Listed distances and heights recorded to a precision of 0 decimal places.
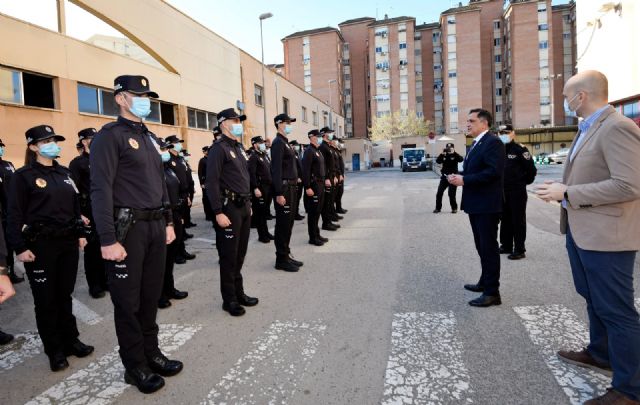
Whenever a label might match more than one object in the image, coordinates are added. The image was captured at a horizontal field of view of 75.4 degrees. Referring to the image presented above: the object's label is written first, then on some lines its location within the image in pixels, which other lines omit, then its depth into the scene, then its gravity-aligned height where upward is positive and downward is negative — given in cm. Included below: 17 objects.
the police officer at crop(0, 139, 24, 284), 626 +2
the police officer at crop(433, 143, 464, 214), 1182 +2
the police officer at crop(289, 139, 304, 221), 798 -11
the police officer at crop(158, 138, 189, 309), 516 -72
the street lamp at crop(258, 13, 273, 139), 2462 +958
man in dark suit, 457 -31
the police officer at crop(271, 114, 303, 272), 654 -27
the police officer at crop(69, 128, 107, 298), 561 -64
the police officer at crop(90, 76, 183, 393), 300 -33
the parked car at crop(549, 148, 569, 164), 4256 +71
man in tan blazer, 254 -32
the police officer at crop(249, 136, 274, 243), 907 -12
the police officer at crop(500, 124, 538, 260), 668 -33
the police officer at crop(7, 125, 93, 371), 363 -46
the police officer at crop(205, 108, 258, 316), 461 -30
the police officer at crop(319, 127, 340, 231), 1003 -43
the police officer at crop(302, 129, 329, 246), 814 -21
